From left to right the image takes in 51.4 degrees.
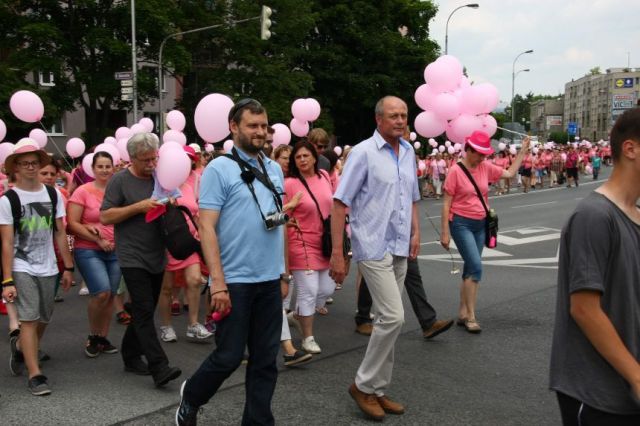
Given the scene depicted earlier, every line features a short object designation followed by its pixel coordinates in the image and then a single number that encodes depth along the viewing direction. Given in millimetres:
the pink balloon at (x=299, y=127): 9672
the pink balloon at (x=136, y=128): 9488
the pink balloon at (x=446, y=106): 6996
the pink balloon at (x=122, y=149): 8828
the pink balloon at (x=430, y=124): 7227
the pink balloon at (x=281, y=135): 9062
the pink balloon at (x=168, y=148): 5027
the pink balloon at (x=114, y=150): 8034
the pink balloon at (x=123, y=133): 10328
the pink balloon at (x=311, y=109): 9664
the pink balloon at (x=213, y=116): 4812
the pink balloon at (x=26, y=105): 10210
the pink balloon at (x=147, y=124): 11389
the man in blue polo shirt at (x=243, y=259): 3592
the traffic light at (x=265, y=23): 20094
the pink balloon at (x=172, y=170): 4934
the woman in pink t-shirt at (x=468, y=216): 6457
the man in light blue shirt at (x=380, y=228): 4281
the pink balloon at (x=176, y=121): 9539
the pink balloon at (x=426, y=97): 7113
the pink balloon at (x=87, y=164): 8352
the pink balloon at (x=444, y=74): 6945
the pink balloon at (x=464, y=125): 7180
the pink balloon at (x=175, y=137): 7784
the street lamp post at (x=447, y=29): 38562
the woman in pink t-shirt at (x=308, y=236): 5738
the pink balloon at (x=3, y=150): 9094
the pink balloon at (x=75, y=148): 12711
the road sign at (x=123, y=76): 20534
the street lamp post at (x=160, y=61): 28922
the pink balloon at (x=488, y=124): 7402
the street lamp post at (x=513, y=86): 60844
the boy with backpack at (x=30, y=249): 4801
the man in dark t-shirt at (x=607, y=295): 2104
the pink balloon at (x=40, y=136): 11105
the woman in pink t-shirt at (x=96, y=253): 5688
